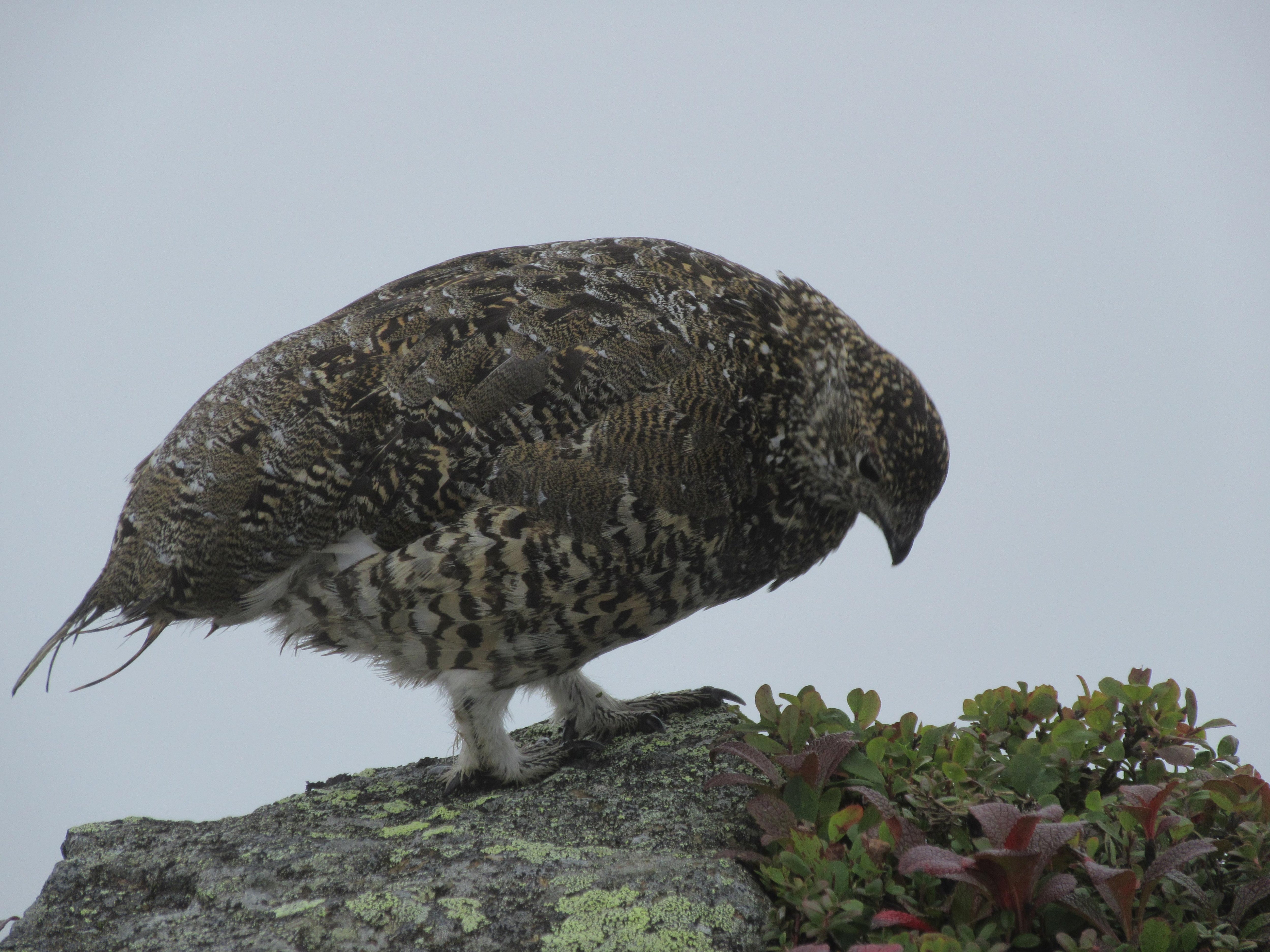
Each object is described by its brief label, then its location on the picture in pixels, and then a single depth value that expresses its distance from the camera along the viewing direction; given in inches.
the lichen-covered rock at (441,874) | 215.2
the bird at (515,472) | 285.7
